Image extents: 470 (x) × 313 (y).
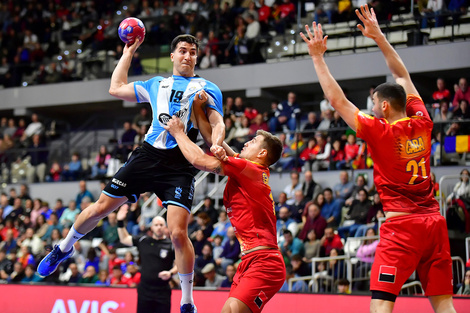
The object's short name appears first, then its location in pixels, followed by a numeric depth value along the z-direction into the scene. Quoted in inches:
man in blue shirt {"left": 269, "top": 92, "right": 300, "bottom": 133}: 600.7
